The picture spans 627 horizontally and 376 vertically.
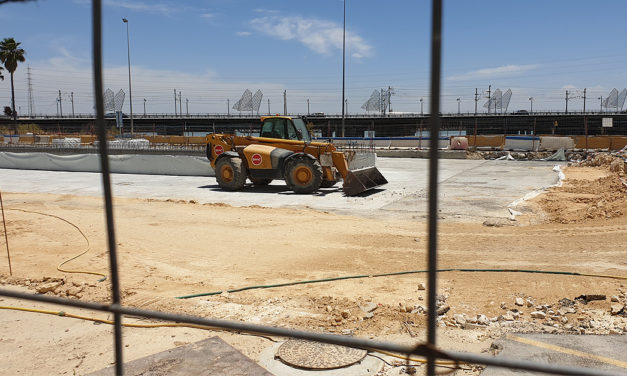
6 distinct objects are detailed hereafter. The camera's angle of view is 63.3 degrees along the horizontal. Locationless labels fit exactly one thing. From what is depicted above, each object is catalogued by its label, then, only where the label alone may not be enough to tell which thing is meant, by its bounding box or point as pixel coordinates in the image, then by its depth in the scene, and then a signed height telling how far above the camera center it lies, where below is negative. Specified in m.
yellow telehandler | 16.20 -0.92
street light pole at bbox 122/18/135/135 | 42.50 +3.14
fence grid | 1.29 -0.50
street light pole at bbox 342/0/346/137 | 37.26 +4.98
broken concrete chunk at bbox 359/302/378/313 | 5.86 -2.02
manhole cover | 4.55 -2.05
